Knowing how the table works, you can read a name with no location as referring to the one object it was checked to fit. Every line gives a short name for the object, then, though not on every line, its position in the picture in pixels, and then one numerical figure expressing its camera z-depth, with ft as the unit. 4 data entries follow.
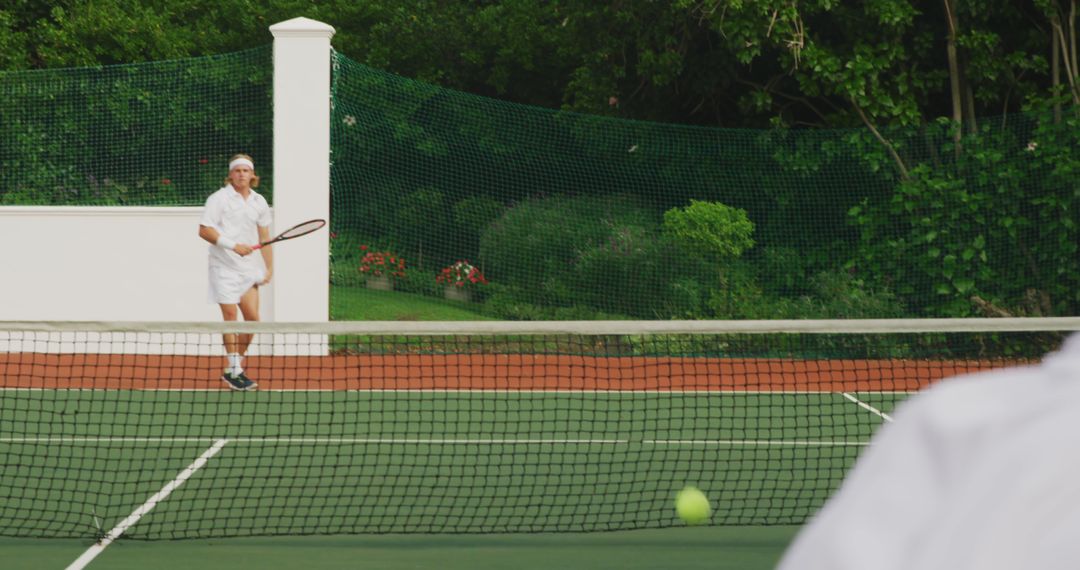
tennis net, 31.14
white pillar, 63.98
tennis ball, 28.84
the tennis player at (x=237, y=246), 54.39
